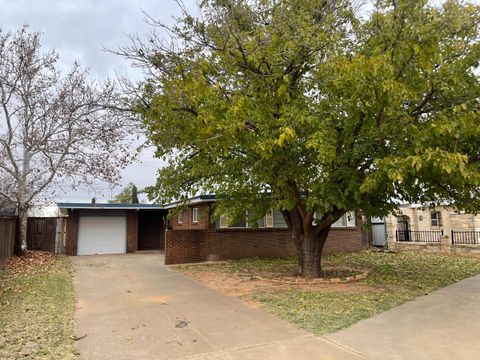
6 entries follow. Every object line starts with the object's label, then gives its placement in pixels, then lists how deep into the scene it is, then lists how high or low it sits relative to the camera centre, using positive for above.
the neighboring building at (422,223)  21.97 -0.03
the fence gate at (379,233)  22.08 -0.55
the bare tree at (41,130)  14.68 +3.99
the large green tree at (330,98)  7.29 +2.65
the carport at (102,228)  19.77 +0.00
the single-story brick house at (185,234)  15.96 -0.37
